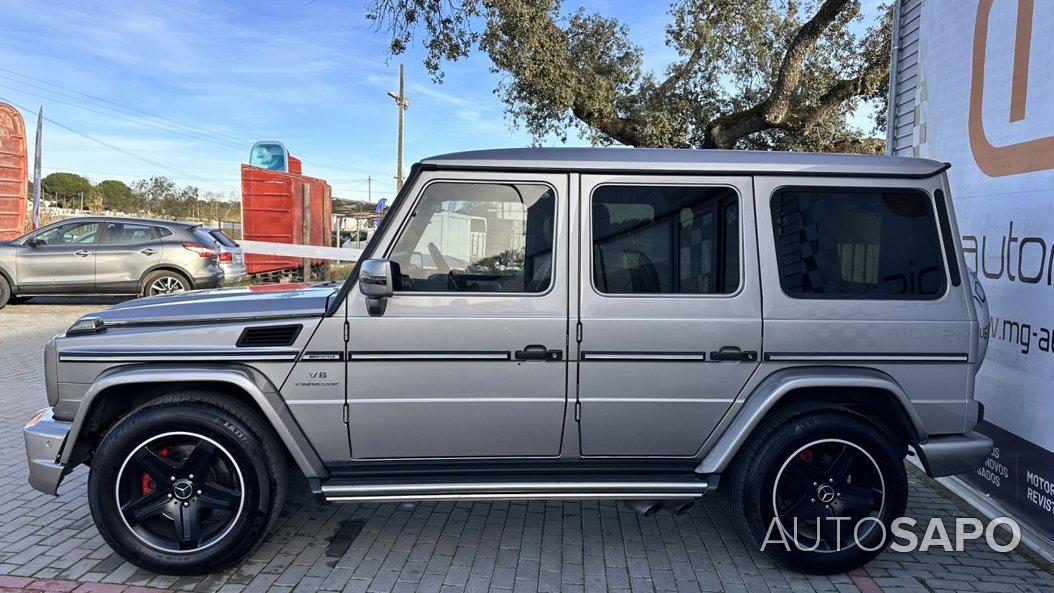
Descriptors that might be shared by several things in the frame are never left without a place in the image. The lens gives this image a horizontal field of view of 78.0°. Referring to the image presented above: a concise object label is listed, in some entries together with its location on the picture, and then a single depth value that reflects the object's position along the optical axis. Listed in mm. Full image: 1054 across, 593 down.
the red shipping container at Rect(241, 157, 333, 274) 15586
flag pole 23736
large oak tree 13992
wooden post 16641
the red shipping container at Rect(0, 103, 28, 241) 14133
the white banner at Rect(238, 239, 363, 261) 6862
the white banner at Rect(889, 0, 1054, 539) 3666
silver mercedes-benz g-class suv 3176
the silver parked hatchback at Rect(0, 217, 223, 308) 11797
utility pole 30239
